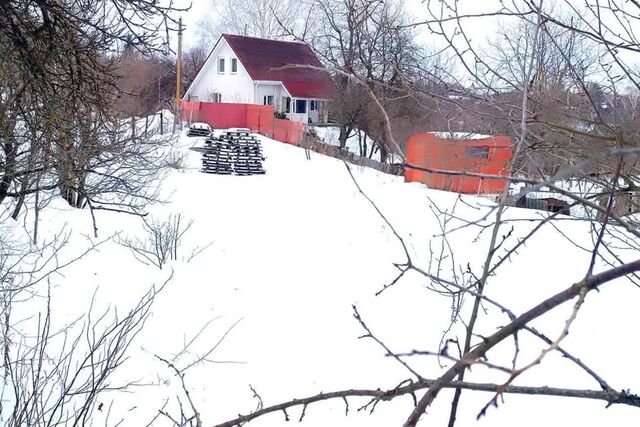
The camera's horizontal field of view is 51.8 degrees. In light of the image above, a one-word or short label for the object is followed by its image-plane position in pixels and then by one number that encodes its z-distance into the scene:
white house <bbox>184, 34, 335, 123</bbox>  35.62
